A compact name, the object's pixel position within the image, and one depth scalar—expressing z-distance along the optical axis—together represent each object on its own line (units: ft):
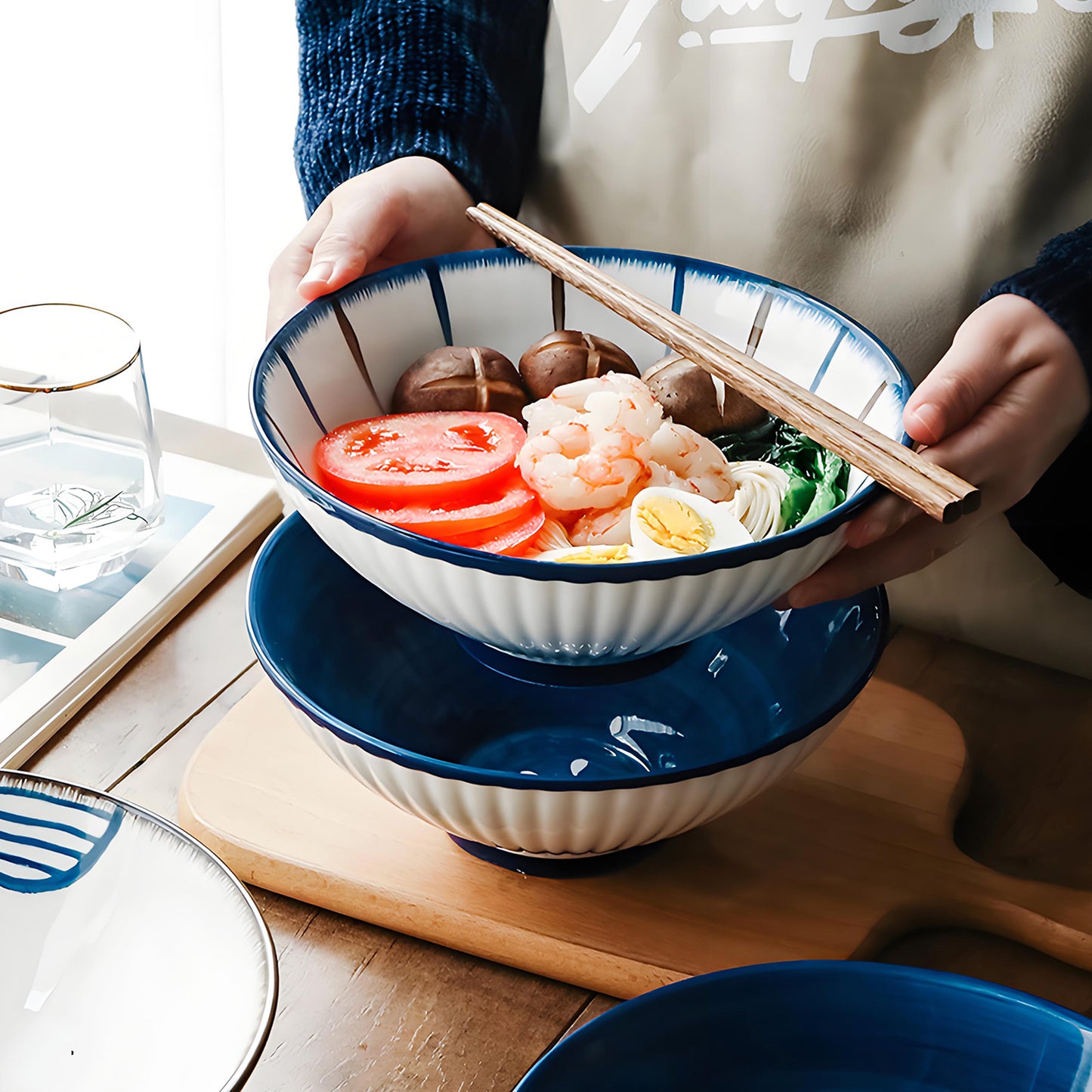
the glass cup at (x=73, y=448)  2.84
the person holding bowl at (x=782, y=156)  2.65
